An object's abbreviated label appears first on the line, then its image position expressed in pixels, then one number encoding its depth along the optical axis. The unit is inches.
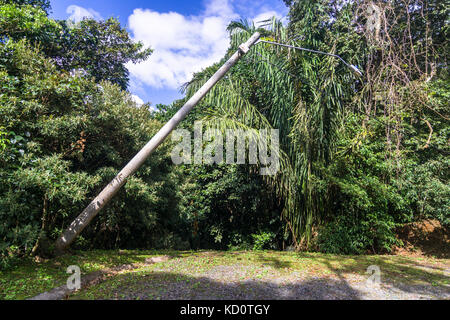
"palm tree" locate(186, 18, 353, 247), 228.8
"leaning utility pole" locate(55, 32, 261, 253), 133.0
